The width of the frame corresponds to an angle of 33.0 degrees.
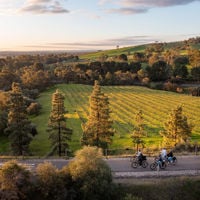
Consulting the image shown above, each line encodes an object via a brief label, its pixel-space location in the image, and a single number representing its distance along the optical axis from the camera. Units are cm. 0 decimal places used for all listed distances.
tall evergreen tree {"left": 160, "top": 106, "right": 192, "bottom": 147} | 4509
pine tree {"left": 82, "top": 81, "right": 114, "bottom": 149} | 4253
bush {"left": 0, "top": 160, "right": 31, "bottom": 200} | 2117
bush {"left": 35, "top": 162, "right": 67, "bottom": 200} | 2208
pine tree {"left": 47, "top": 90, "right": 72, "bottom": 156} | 4200
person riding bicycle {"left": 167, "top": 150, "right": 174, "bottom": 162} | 2667
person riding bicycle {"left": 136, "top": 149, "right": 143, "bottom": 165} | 2631
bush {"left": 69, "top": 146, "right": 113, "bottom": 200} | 2158
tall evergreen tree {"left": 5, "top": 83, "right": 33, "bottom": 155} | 4306
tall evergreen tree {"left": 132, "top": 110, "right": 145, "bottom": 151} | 4838
